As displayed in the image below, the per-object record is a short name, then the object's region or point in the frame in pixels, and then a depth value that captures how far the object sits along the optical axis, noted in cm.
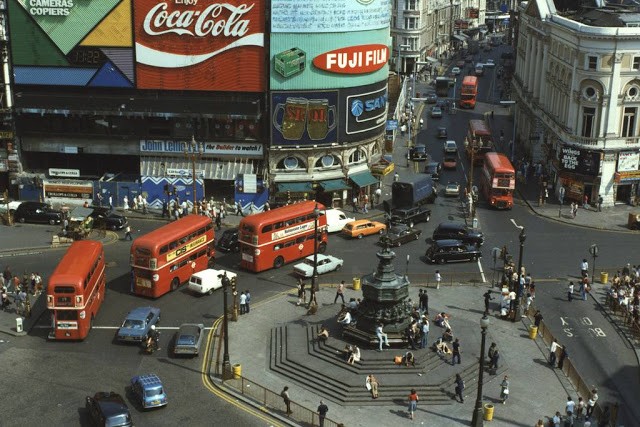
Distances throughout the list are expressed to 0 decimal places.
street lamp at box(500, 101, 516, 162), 10009
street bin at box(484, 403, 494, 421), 4528
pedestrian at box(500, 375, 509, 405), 4703
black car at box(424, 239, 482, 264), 6881
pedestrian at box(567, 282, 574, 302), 6232
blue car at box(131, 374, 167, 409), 4547
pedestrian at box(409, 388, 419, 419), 4538
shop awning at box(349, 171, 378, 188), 8344
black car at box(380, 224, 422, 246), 7281
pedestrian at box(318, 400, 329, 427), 4334
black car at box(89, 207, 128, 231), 7631
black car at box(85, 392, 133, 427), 4212
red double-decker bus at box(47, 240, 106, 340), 5233
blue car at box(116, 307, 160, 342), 5322
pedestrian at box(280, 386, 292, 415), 4522
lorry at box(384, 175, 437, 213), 8019
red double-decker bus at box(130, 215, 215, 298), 5972
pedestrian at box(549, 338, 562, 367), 5150
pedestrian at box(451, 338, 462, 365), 5028
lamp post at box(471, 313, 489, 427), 4294
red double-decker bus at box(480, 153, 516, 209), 8162
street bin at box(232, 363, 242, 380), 4906
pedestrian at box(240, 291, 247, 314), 5831
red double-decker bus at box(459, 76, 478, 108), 13000
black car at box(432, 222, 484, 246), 7188
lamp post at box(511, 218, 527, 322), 5777
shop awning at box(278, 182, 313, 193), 8069
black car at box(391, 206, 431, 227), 7719
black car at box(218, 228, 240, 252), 7094
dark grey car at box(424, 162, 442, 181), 9249
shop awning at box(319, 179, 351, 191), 8188
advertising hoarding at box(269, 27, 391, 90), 7900
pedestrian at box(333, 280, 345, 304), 5891
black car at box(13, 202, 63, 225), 7769
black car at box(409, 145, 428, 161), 10025
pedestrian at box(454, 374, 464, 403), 4722
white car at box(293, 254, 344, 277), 6450
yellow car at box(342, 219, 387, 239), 7481
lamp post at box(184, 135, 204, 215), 7962
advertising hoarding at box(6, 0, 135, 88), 8012
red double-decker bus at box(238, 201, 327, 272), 6525
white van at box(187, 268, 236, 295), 6166
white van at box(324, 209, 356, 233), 7594
